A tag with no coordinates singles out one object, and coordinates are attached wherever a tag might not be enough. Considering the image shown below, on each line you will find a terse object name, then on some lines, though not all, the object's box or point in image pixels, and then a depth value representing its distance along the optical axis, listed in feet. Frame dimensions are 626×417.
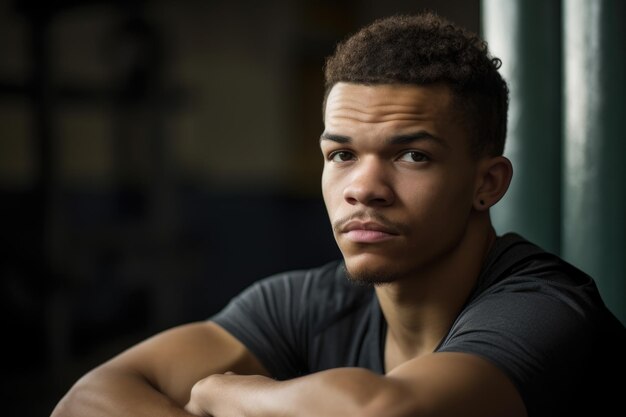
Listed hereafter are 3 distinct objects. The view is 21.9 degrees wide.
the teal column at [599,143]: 5.04
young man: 4.07
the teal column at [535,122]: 5.28
